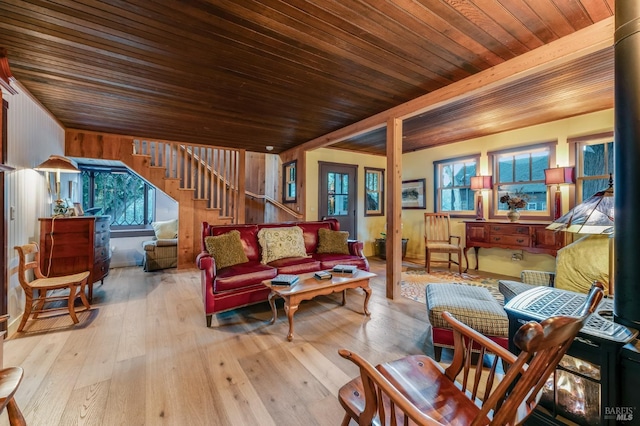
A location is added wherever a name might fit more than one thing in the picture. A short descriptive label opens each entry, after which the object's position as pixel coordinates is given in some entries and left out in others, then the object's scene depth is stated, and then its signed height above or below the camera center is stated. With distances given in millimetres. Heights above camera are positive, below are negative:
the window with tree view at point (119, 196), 5449 +399
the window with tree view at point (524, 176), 4211 +641
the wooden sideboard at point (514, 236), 3721 -379
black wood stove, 991 -674
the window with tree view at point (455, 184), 5117 +608
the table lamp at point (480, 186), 4613 +491
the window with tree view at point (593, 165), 3605 +692
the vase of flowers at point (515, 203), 4227 +164
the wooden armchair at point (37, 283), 2424 -703
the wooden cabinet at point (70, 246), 2975 -390
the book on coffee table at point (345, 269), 2888 -646
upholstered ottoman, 1896 -783
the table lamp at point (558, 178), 3734 +511
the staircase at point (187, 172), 4523 +841
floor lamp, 1501 -34
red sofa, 2615 -656
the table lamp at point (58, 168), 2945 +540
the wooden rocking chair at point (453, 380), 669 -622
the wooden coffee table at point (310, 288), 2338 -733
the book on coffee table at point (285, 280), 2521 -675
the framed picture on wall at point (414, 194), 5836 +454
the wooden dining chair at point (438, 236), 4609 -438
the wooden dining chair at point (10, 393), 930 -672
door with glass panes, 5691 +446
